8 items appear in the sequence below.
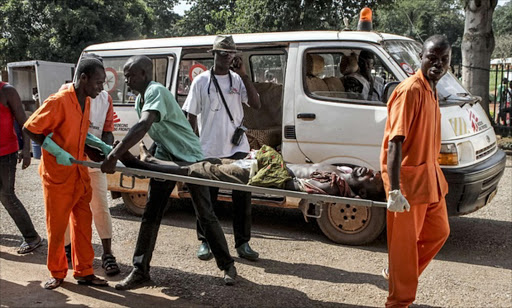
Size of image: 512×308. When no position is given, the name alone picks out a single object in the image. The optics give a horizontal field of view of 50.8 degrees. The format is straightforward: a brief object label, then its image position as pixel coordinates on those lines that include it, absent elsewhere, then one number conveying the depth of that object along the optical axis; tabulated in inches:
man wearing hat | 188.7
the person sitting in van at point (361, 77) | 213.5
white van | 196.4
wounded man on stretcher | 154.9
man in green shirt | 158.2
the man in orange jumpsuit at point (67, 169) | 154.5
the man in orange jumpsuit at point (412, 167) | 131.6
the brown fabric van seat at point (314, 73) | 220.7
